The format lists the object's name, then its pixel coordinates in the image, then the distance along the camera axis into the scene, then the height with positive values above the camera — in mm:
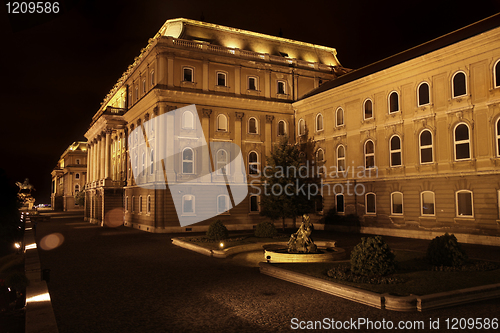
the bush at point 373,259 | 13430 -2230
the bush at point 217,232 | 25828 -2356
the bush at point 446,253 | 15180 -2333
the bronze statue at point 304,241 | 18797 -2225
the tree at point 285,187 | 32906 +654
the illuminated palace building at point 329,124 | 25906 +6174
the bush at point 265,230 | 27305 -2413
